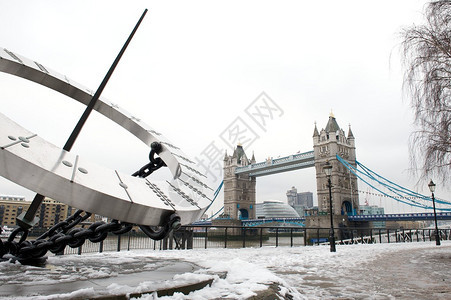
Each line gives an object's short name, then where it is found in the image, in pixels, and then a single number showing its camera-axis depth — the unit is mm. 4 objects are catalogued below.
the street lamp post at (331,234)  10211
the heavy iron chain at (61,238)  2570
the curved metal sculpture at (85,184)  2131
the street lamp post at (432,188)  13828
